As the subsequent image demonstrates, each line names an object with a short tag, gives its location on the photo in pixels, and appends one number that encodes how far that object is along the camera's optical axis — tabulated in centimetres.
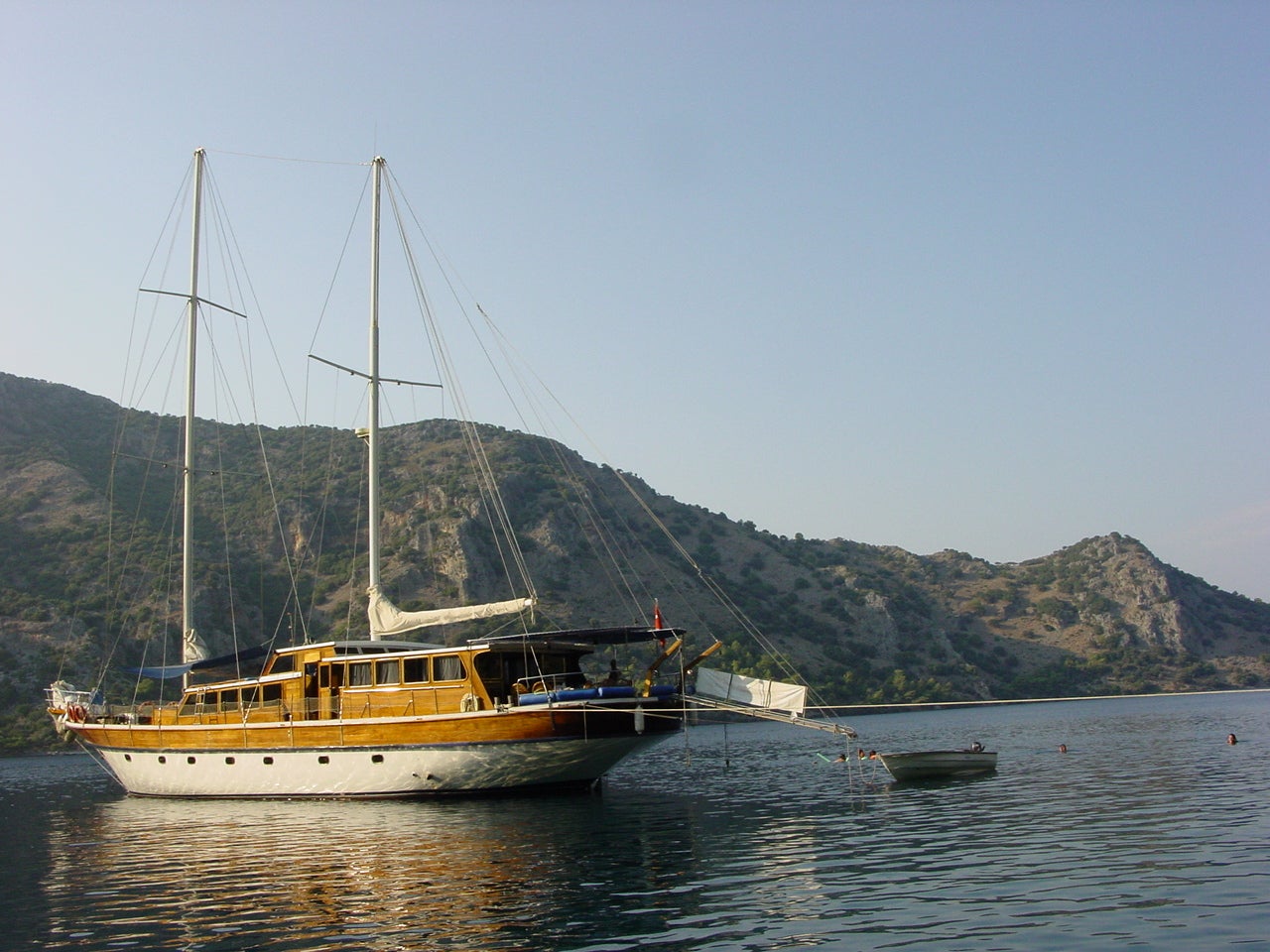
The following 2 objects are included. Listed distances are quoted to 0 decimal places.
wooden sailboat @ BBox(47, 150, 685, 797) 2883
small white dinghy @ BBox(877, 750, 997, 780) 3288
